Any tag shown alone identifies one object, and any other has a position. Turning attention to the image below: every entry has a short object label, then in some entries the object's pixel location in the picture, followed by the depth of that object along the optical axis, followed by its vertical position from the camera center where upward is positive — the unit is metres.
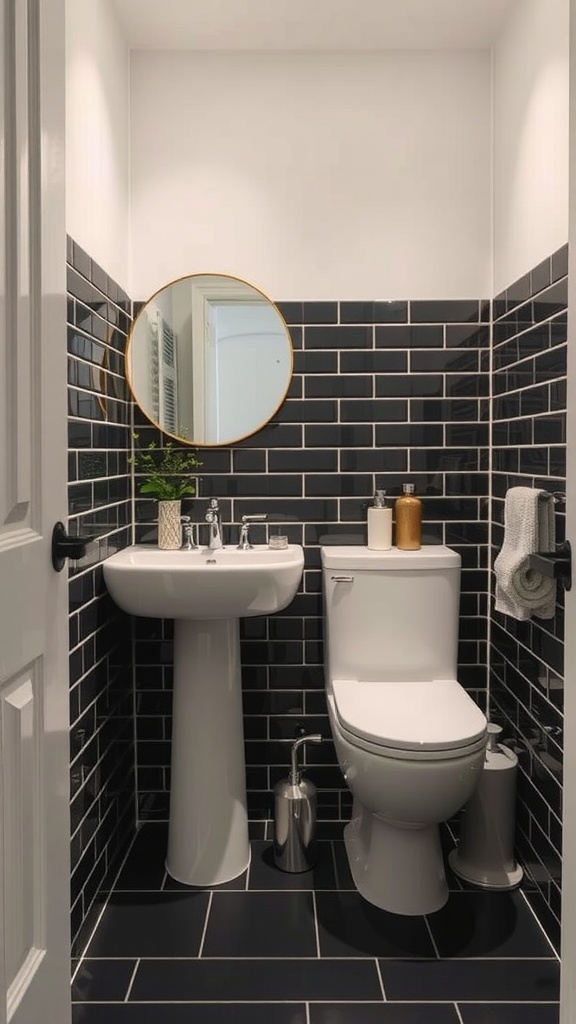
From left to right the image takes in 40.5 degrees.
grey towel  1.89 -0.18
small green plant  2.42 +0.04
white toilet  1.83 -0.59
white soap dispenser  2.39 -0.14
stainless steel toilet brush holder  2.23 -0.99
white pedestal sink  2.16 -0.76
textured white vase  2.39 -0.13
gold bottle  2.40 -0.13
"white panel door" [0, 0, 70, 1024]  0.98 -0.05
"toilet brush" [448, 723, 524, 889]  2.14 -0.96
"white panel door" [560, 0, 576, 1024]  1.09 -0.35
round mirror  2.46 +0.38
